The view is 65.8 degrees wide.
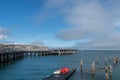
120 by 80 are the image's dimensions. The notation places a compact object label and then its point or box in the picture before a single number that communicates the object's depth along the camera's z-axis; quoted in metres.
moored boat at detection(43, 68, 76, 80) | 19.04
